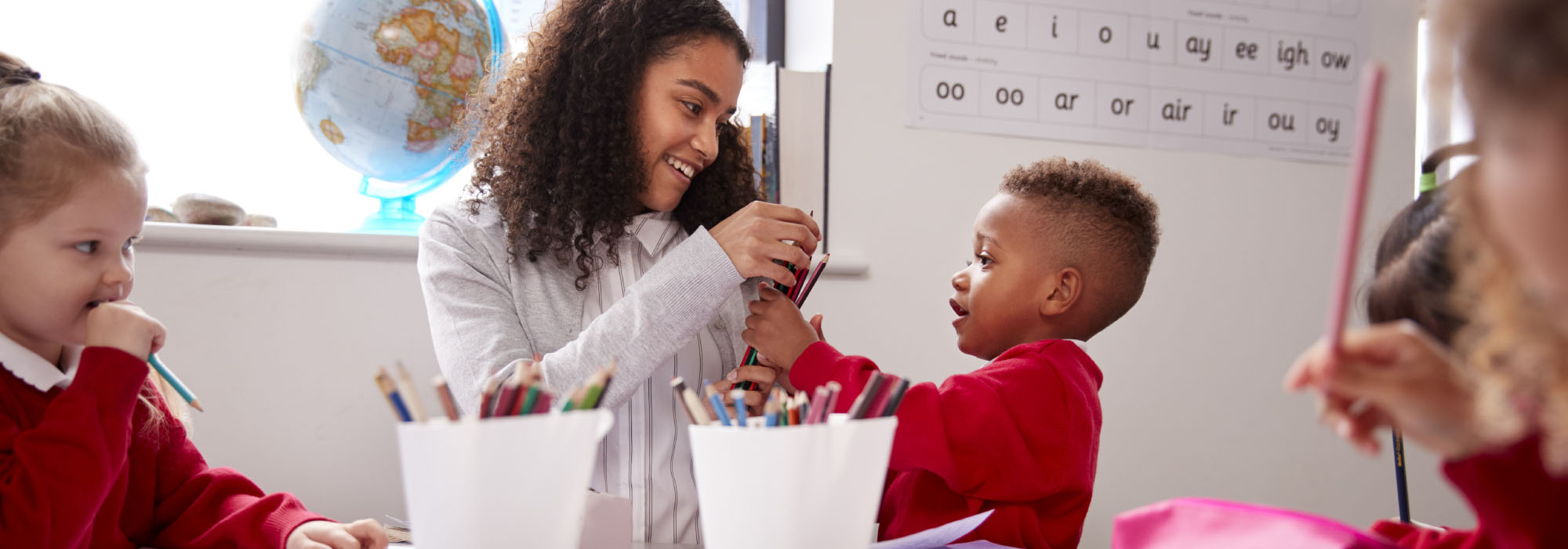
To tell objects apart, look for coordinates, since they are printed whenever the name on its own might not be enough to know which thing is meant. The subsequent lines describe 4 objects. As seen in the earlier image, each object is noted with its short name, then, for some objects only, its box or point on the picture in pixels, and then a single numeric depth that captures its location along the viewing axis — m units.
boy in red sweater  0.91
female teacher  1.17
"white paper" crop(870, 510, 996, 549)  0.68
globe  1.41
